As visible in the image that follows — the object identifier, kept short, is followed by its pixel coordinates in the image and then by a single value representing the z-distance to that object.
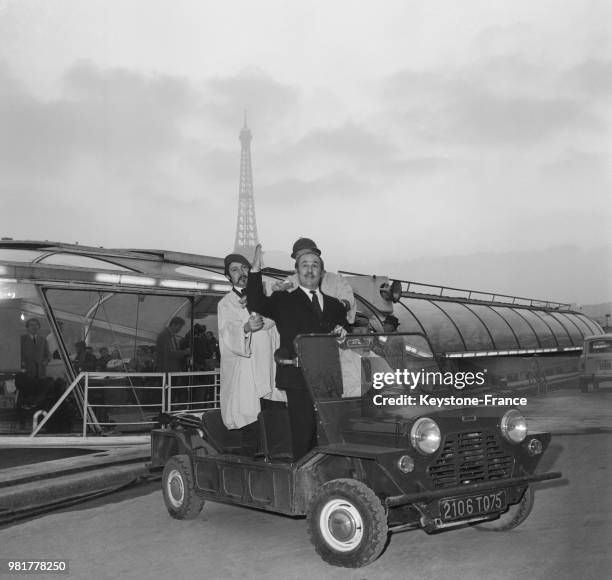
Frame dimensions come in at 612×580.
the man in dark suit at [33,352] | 12.70
